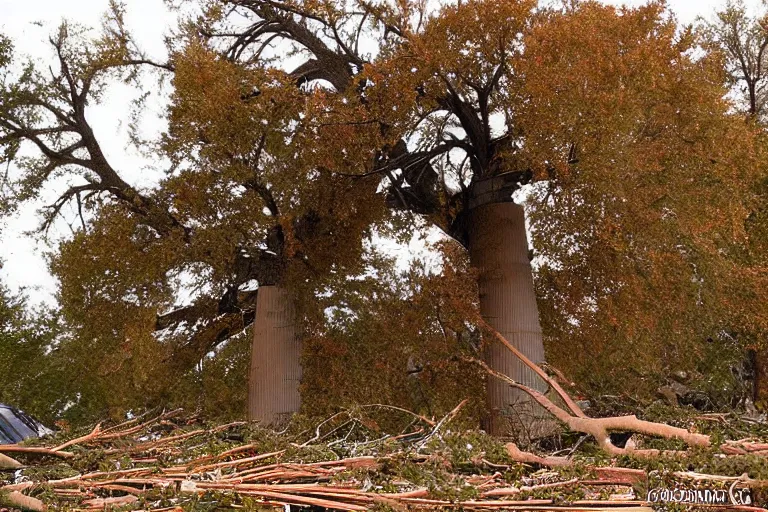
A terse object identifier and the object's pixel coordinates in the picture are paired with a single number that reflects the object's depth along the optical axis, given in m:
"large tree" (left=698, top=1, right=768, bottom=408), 16.52
